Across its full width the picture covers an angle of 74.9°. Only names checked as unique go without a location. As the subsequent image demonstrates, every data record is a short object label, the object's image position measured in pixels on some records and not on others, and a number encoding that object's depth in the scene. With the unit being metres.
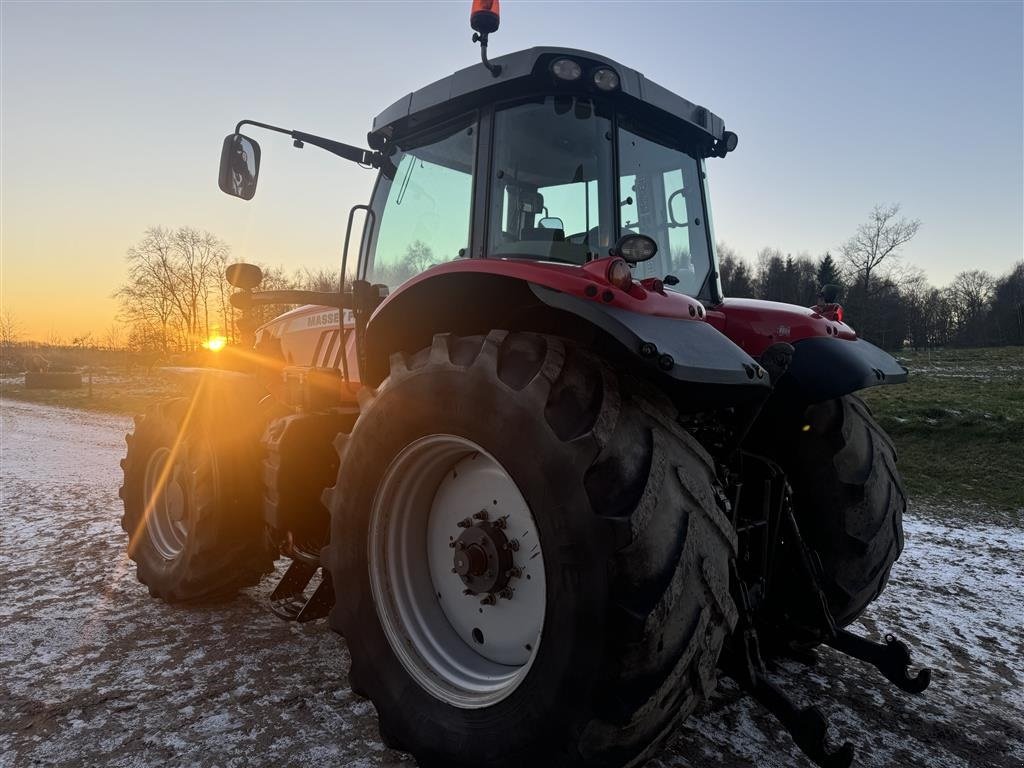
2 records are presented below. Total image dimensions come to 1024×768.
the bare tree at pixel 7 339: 45.56
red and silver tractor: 1.74
